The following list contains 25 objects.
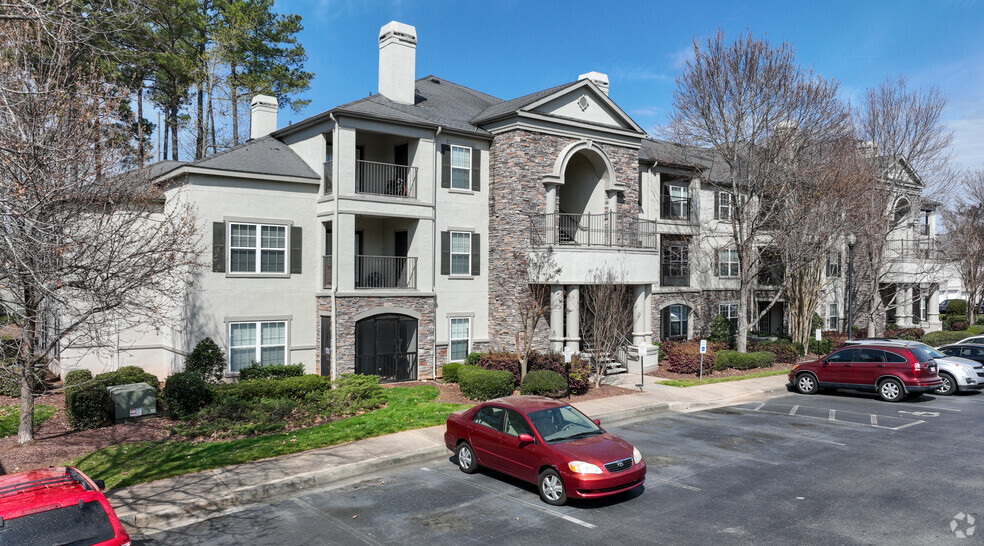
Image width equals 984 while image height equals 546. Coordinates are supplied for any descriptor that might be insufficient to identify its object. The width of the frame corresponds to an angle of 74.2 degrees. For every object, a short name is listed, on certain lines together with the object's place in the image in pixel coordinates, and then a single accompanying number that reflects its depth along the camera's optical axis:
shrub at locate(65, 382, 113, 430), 14.57
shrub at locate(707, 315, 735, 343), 30.88
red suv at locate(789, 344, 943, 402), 19.61
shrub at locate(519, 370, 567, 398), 18.98
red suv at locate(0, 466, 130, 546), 6.20
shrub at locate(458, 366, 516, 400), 18.62
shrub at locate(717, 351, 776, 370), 26.58
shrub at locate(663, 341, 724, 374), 25.89
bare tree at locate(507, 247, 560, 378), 22.92
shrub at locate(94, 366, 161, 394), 16.36
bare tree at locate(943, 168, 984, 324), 38.12
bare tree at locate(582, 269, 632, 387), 22.20
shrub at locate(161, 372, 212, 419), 15.95
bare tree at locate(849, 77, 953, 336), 31.17
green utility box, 15.33
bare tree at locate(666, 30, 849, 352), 26.08
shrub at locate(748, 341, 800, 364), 29.52
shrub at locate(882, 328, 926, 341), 35.91
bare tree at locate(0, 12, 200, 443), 11.02
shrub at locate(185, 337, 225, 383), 18.92
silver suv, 21.45
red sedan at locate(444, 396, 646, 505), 10.00
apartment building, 20.41
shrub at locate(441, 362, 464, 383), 22.00
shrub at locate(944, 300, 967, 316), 48.04
